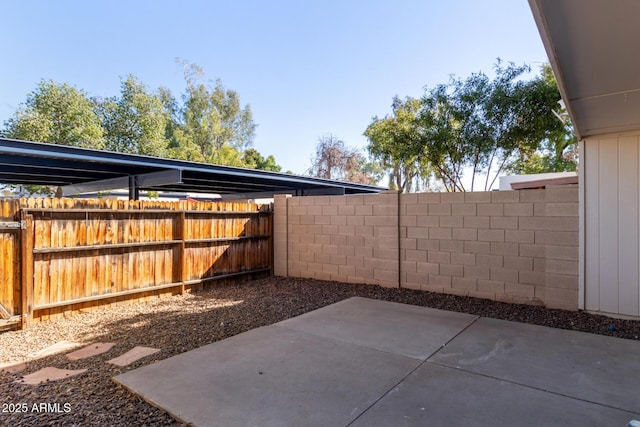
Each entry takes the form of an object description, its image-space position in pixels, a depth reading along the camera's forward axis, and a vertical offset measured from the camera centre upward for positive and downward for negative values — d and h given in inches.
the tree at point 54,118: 566.6 +155.3
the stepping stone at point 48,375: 126.3 -57.3
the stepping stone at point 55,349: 151.1 -58.0
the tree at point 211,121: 1014.1 +277.0
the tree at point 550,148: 361.7 +95.7
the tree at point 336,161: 985.5 +150.2
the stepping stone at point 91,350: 147.8 -57.2
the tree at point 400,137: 441.9 +106.2
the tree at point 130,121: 717.9 +186.6
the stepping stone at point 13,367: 135.6 -57.9
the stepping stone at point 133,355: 140.2 -56.5
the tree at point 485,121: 372.2 +103.6
